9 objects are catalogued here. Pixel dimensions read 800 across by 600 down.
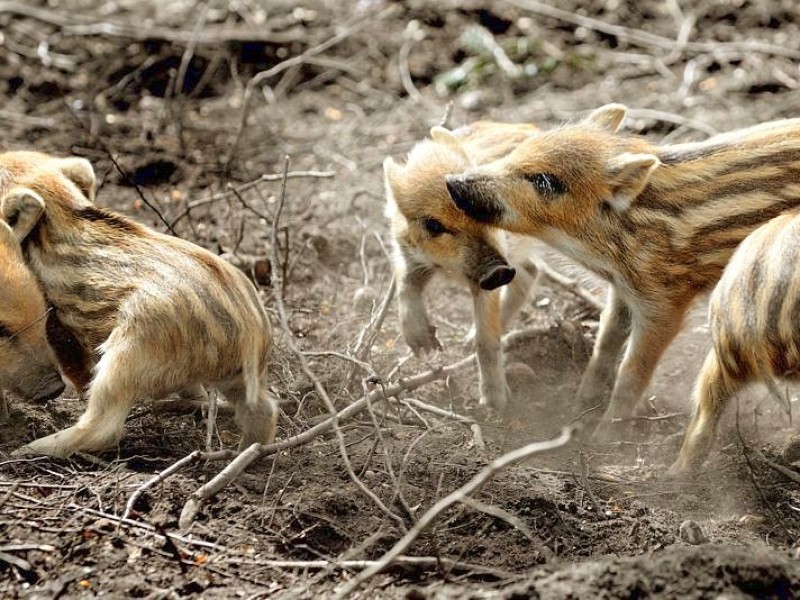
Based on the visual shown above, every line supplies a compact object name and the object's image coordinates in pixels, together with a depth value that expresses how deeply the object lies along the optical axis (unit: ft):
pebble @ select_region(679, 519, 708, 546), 28.32
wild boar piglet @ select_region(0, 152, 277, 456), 29.76
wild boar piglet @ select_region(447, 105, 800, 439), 33.55
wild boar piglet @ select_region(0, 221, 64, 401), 30.81
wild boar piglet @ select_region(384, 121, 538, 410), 36.96
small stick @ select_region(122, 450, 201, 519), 27.14
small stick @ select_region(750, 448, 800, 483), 31.06
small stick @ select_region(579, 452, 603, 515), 29.77
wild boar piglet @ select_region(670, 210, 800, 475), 27.81
